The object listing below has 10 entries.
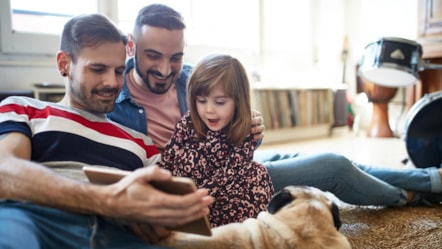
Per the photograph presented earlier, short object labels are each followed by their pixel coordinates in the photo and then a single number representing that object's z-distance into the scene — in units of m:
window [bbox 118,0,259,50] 3.07
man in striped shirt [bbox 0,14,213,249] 0.58
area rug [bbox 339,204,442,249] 1.06
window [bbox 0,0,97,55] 2.18
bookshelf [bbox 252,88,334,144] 3.12
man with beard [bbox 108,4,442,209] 1.09
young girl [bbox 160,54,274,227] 0.95
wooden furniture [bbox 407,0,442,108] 2.54
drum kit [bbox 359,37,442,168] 1.74
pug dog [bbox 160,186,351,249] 0.70
